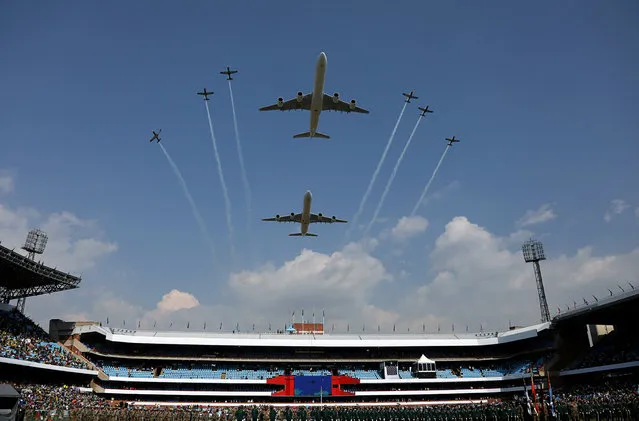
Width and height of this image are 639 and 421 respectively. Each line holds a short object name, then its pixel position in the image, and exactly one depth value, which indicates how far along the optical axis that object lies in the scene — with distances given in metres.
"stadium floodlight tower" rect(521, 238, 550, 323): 105.12
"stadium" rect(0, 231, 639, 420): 61.75
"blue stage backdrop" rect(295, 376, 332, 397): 77.25
